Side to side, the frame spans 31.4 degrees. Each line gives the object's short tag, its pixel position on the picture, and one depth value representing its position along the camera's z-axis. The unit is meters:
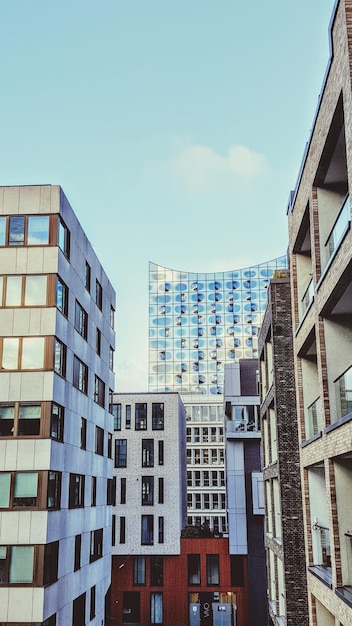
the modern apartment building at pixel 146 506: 48.19
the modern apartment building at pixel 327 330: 12.26
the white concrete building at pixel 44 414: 21.25
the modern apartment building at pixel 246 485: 45.09
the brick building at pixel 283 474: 21.52
